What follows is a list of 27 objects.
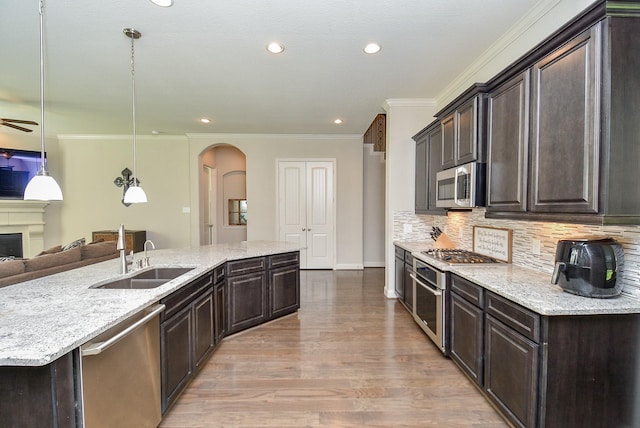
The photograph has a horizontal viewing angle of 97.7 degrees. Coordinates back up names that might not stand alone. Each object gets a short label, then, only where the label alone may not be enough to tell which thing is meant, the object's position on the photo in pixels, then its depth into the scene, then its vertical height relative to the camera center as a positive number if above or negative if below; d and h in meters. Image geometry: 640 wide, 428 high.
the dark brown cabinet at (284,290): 3.31 -1.04
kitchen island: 1.07 -0.53
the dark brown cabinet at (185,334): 1.80 -0.95
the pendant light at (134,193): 2.47 +0.13
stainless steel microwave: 2.38 +0.18
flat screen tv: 4.93 +0.67
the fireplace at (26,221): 5.14 -0.28
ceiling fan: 3.75 +1.16
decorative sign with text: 2.51 -0.36
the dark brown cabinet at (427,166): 3.25 +0.49
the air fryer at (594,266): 1.51 -0.34
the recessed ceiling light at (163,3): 2.05 +1.50
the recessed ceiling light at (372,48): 2.60 +1.49
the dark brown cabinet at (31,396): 1.07 -0.73
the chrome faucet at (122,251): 2.12 -0.35
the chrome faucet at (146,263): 2.44 -0.50
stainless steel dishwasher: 1.21 -0.84
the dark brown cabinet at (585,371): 1.46 -0.87
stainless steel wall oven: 2.48 -0.93
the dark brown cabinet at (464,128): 2.36 +0.71
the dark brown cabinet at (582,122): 1.38 +0.46
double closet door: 5.97 +0.01
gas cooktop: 2.56 -0.51
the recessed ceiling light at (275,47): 2.60 +1.50
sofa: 2.52 -0.57
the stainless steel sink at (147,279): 2.07 -0.58
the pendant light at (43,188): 1.64 +0.11
